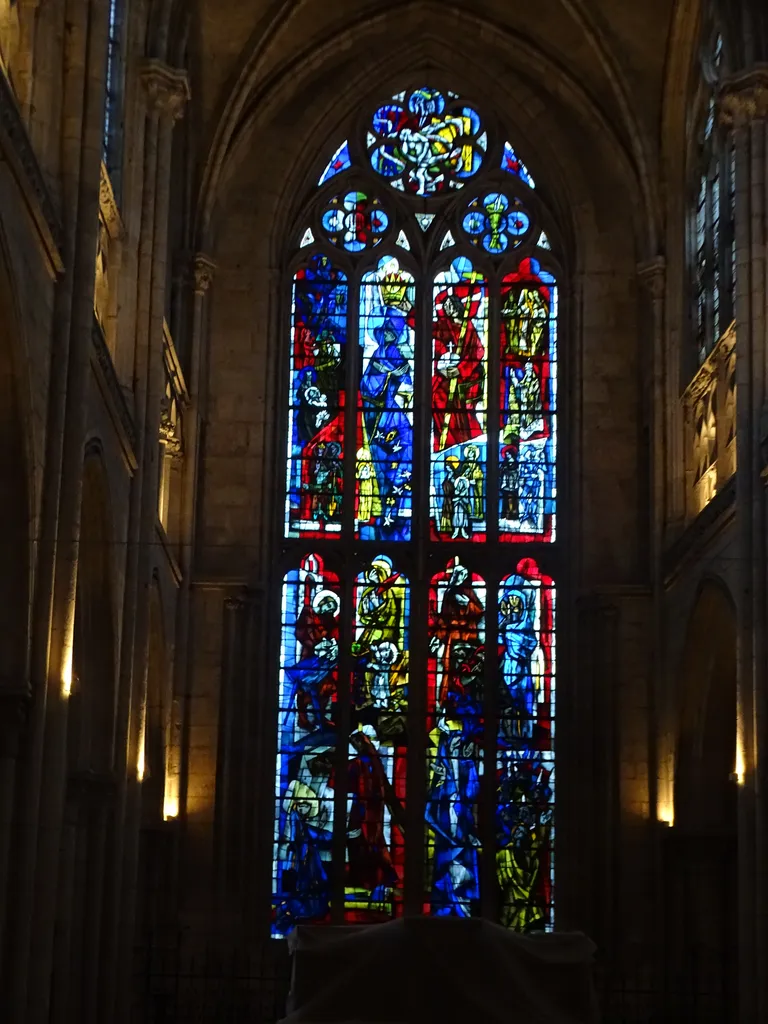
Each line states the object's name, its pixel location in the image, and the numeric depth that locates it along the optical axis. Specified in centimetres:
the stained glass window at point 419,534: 2786
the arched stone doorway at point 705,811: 2555
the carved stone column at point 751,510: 2122
